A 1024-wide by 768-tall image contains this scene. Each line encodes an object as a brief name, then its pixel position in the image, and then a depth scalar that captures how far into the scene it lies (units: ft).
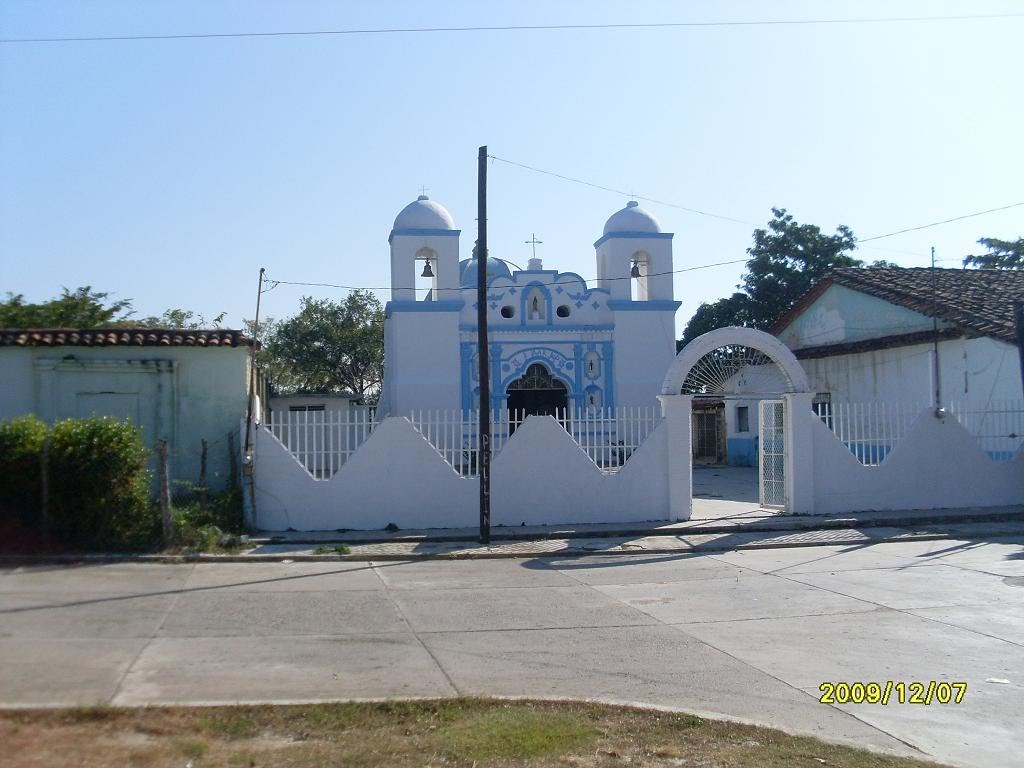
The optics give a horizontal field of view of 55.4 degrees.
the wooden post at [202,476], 52.55
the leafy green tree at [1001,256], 123.65
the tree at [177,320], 129.94
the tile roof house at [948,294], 69.41
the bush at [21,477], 44.68
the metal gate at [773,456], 58.44
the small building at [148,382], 58.08
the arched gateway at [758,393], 55.72
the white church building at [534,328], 104.12
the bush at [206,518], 45.98
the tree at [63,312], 86.84
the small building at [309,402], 94.94
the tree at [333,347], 138.41
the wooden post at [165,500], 44.98
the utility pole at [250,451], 51.85
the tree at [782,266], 138.00
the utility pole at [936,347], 69.22
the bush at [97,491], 44.70
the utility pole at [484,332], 49.96
